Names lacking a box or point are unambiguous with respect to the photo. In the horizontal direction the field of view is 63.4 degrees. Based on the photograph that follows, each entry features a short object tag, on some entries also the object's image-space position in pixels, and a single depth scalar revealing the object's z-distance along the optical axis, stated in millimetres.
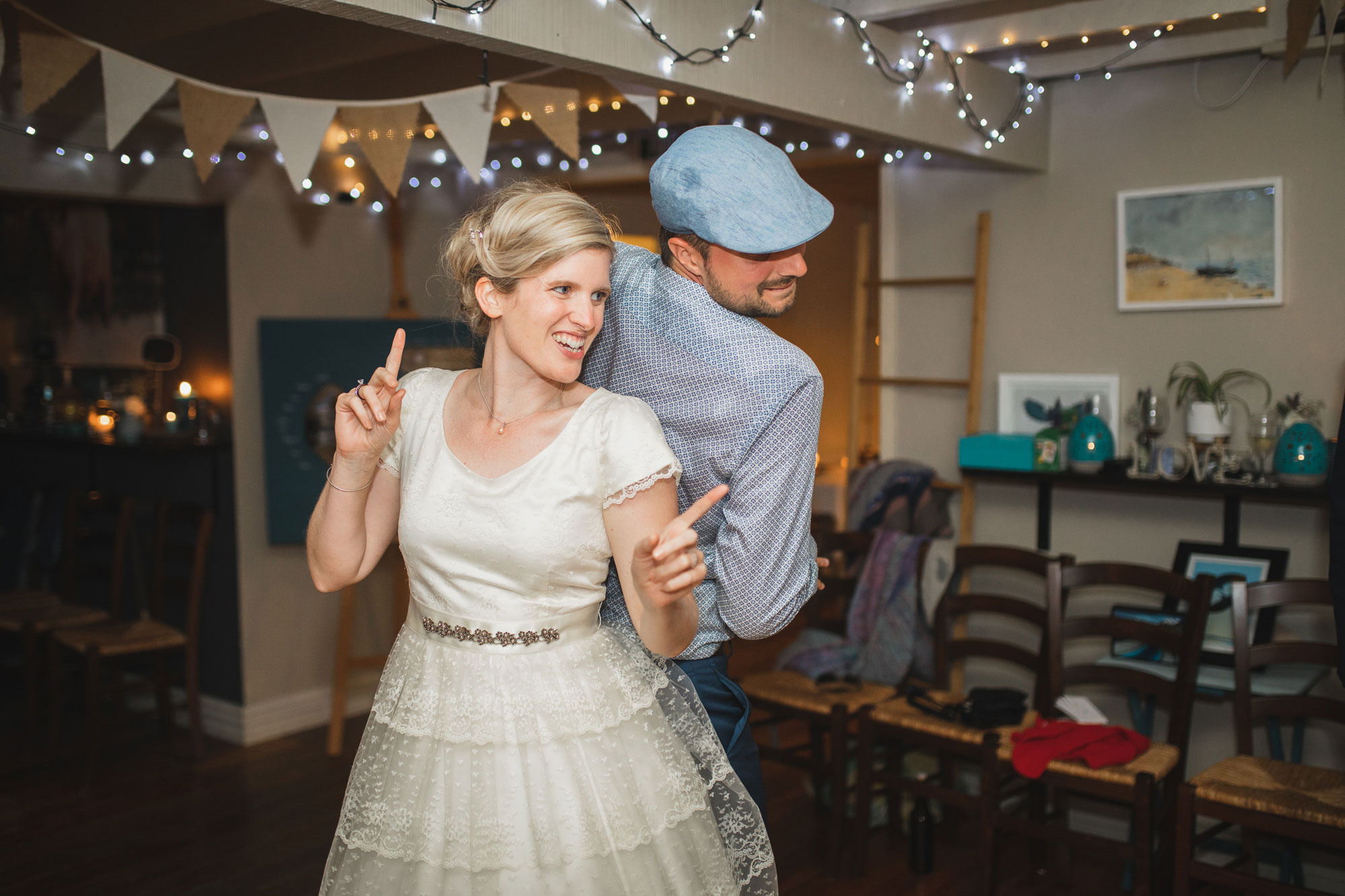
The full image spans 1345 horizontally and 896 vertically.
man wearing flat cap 1529
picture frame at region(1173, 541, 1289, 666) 3256
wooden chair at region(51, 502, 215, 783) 4238
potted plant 3412
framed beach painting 3416
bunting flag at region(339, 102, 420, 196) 3236
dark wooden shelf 3186
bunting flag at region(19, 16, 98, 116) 2842
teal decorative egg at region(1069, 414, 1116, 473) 3602
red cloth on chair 2984
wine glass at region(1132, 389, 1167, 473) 3520
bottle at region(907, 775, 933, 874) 3447
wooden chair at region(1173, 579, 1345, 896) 2656
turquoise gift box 3715
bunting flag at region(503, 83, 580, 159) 3113
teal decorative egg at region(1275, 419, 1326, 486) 3186
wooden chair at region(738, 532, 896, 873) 3473
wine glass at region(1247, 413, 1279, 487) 3344
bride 1477
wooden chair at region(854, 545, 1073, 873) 3305
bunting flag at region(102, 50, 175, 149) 2896
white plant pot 3408
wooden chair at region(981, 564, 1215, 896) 2885
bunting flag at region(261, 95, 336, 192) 3129
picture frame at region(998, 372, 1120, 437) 3744
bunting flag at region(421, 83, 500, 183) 3125
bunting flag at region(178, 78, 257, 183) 3057
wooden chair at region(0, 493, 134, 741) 4535
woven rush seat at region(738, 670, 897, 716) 3586
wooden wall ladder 3953
